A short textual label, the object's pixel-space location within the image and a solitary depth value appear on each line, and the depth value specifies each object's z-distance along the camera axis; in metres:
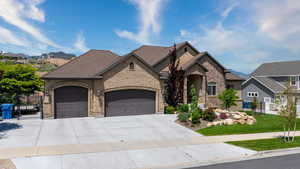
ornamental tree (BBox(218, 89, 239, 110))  19.70
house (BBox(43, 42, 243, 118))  17.52
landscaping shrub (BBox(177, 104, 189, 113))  20.47
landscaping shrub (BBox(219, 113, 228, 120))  16.46
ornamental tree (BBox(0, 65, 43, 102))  17.45
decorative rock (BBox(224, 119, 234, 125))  15.76
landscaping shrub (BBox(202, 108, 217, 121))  15.98
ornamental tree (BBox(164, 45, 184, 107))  21.42
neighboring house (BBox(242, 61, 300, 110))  32.84
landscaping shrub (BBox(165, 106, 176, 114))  20.75
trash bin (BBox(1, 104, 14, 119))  16.25
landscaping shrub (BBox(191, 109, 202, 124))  15.38
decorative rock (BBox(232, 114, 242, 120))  16.45
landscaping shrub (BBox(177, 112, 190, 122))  16.06
